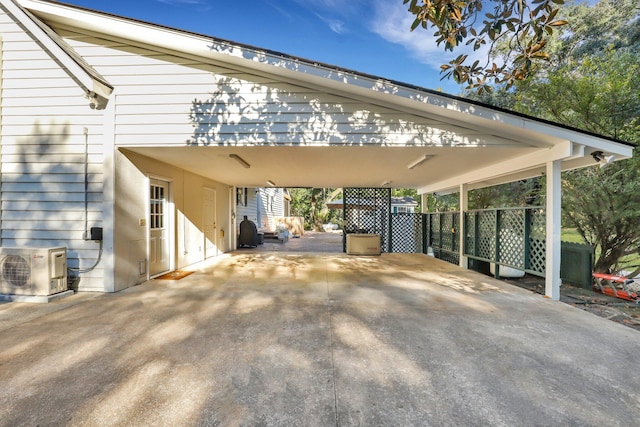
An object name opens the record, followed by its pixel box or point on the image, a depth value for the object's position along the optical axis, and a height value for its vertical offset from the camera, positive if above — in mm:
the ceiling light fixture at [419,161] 5121 +1084
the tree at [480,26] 2527 +1923
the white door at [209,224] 7586 -334
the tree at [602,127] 6098 +2077
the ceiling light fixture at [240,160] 5033 +1066
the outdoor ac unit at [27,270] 3840 -844
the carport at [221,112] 3984 +1612
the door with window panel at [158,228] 5289 -317
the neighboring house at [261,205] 11156 +391
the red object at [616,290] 5309 -1621
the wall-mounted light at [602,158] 4172 +896
